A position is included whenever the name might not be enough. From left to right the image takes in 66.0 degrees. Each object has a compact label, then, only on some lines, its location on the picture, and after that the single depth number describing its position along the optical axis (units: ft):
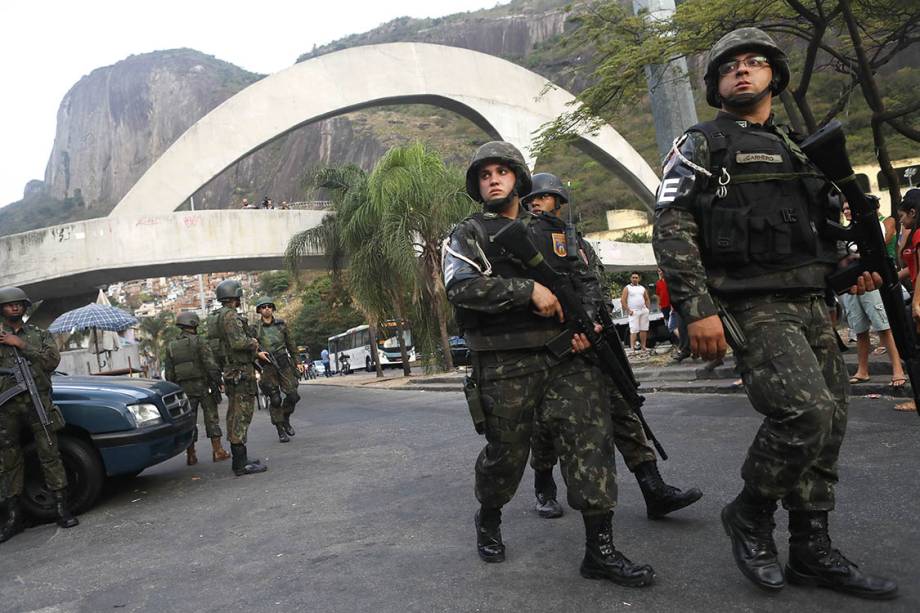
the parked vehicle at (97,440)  18.71
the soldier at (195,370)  26.63
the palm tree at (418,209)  59.31
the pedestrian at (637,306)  44.78
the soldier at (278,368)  28.35
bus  124.26
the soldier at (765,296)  8.25
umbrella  49.55
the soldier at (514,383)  9.60
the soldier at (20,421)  17.07
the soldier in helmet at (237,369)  22.34
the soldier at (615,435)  11.07
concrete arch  67.72
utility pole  42.06
